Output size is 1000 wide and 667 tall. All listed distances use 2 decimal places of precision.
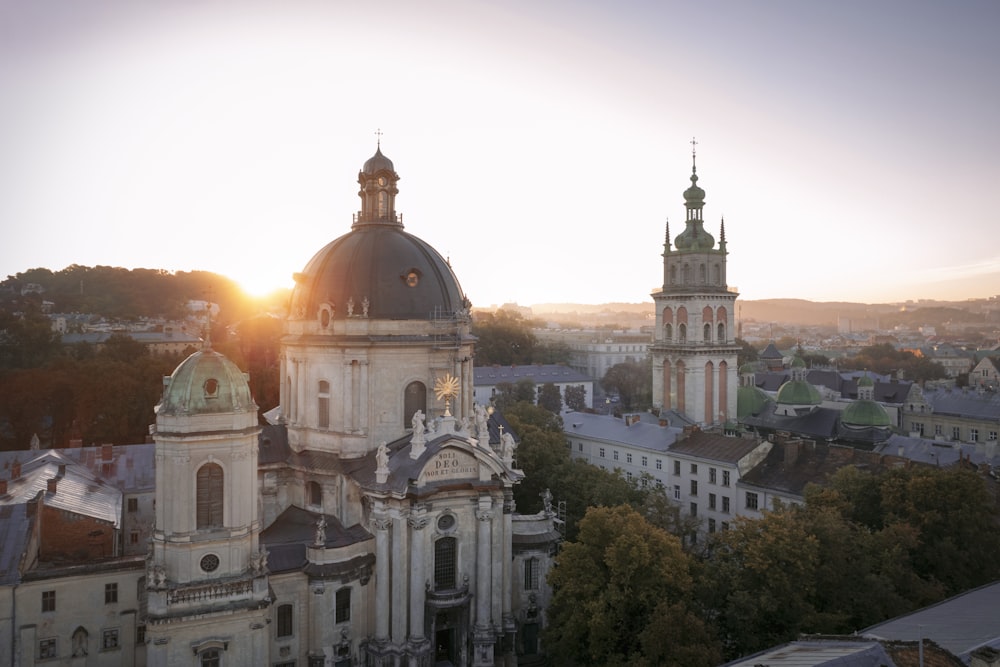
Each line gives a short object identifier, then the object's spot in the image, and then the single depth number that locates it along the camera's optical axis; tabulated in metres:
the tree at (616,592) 29.14
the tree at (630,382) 120.50
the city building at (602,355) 164.62
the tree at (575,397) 107.31
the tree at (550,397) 98.88
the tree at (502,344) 127.50
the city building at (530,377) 101.81
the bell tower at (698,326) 73.81
